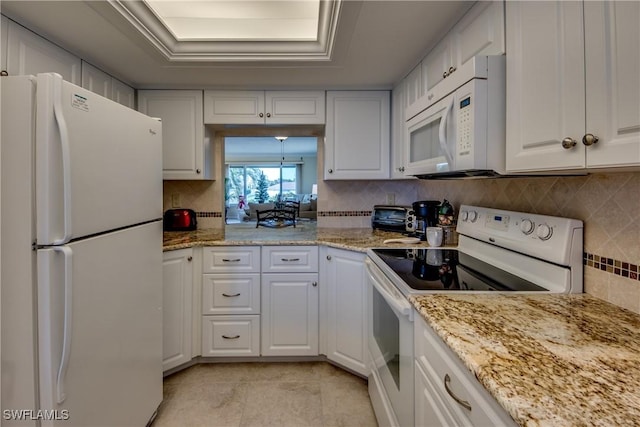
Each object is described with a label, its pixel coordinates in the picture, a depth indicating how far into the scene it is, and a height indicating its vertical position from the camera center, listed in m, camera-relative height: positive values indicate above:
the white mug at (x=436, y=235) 1.96 -0.14
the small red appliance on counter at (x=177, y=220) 2.66 -0.08
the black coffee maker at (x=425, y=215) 2.19 -0.03
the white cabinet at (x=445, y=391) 0.68 -0.44
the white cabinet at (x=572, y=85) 0.72 +0.33
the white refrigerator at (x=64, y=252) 1.01 -0.14
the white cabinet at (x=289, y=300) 2.27 -0.62
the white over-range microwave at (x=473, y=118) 1.17 +0.35
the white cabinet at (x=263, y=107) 2.52 +0.80
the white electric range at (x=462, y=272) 1.15 -0.26
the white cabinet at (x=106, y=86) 1.98 +0.82
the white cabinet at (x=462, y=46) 1.22 +0.74
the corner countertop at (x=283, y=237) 2.12 -0.19
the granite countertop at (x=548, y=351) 0.54 -0.31
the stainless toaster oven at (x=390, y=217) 2.44 -0.05
